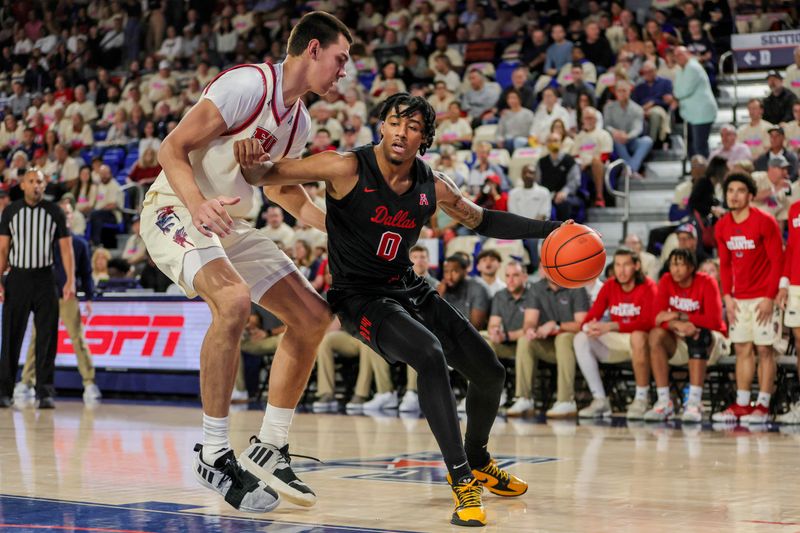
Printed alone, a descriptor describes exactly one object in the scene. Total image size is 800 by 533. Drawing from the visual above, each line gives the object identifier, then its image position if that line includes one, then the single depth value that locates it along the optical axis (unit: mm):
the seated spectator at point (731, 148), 11766
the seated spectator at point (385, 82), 16094
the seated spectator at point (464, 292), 10188
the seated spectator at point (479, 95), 15281
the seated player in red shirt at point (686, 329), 9070
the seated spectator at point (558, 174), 12555
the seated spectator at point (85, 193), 16406
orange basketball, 4777
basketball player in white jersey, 4379
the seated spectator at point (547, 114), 13648
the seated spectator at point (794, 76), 12852
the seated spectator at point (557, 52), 15297
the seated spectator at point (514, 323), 9836
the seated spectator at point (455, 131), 14438
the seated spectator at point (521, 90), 14609
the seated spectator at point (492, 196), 12523
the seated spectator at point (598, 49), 14836
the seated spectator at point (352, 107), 15609
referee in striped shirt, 9703
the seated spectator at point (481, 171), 12992
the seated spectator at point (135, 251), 14471
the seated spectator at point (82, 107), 19562
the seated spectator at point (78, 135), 18672
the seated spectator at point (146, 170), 16234
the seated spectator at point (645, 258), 10539
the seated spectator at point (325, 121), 15266
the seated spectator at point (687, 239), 10133
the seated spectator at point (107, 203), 16016
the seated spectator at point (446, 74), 15914
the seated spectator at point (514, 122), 14180
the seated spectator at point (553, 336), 9656
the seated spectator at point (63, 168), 17516
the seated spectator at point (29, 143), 19109
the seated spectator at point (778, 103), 12570
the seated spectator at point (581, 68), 14508
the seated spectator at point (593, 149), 12906
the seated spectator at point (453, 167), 13102
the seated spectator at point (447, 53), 16438
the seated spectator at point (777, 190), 10281
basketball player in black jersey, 4570
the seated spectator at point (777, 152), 11266
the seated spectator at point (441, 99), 15164
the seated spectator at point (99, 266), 13352
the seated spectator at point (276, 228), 12664
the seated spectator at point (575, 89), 13953
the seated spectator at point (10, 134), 19812
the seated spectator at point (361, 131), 14801
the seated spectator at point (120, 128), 18406
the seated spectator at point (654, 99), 13734
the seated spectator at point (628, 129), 13336
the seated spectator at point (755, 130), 12188
